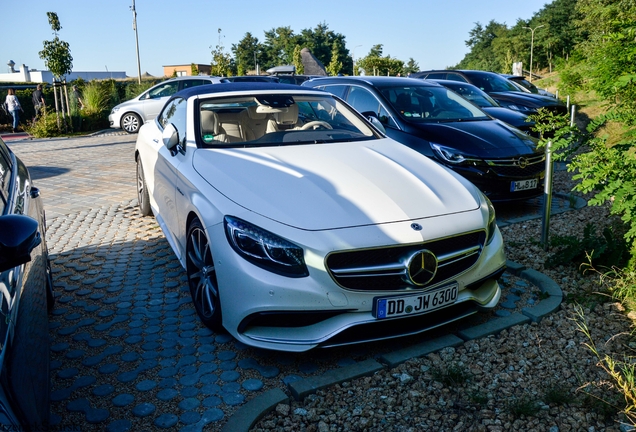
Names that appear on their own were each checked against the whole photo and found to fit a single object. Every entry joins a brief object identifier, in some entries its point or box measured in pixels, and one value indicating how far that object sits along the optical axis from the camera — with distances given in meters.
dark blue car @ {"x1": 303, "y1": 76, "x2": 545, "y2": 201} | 6.71
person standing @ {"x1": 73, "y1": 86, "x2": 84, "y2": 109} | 22.53
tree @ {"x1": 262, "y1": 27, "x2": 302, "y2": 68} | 101.81
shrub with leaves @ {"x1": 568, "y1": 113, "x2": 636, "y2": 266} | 4.14
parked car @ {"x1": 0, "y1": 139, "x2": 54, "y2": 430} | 1.74
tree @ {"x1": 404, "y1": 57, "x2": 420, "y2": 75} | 113.15
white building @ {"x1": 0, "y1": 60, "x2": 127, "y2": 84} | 66.69
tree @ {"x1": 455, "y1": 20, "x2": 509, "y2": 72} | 95.29
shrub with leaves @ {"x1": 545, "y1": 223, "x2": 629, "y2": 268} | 4.85
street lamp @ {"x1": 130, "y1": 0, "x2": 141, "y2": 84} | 44.09
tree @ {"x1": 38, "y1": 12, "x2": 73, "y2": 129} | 20.84
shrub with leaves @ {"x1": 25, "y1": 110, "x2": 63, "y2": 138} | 20.55
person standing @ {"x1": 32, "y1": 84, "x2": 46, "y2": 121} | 22.50
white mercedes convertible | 3.36
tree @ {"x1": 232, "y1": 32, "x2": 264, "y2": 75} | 103.22
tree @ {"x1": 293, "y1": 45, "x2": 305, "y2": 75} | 54.50
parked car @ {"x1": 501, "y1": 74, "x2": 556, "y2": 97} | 16.03
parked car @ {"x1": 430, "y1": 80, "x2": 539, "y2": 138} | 9.30
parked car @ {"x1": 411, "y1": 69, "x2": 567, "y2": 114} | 12.20
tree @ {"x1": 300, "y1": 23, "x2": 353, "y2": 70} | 102.62
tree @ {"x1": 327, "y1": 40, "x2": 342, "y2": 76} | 58.93
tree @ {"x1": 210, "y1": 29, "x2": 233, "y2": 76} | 43.19
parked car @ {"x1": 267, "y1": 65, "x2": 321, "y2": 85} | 22.00
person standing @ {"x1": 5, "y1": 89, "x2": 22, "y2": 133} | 21.81
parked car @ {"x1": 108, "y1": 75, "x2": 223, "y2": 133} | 19.55
